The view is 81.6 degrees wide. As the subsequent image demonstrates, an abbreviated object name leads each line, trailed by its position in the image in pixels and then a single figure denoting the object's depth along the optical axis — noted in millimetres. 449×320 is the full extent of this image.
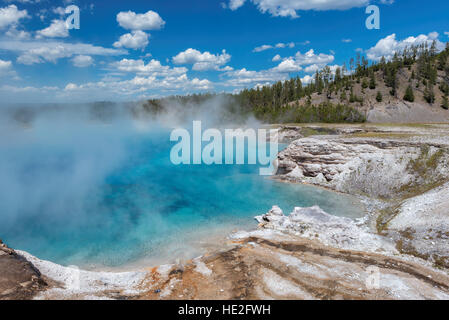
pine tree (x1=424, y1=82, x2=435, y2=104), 109250
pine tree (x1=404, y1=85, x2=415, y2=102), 109856
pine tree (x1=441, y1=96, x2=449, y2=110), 105875
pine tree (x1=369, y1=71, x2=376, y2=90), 123688
